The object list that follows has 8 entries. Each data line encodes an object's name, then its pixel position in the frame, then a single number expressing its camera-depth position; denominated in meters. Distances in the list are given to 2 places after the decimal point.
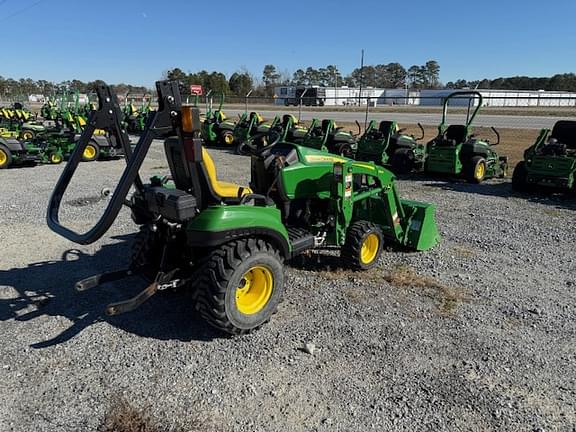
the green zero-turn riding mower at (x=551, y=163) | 8.70
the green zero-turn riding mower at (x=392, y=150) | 11.52
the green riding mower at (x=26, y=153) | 11.88
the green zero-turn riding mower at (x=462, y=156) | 10.37
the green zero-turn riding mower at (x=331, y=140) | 12.91
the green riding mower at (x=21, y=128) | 13.01
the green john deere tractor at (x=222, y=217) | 3.32
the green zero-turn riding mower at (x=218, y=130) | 16.91
